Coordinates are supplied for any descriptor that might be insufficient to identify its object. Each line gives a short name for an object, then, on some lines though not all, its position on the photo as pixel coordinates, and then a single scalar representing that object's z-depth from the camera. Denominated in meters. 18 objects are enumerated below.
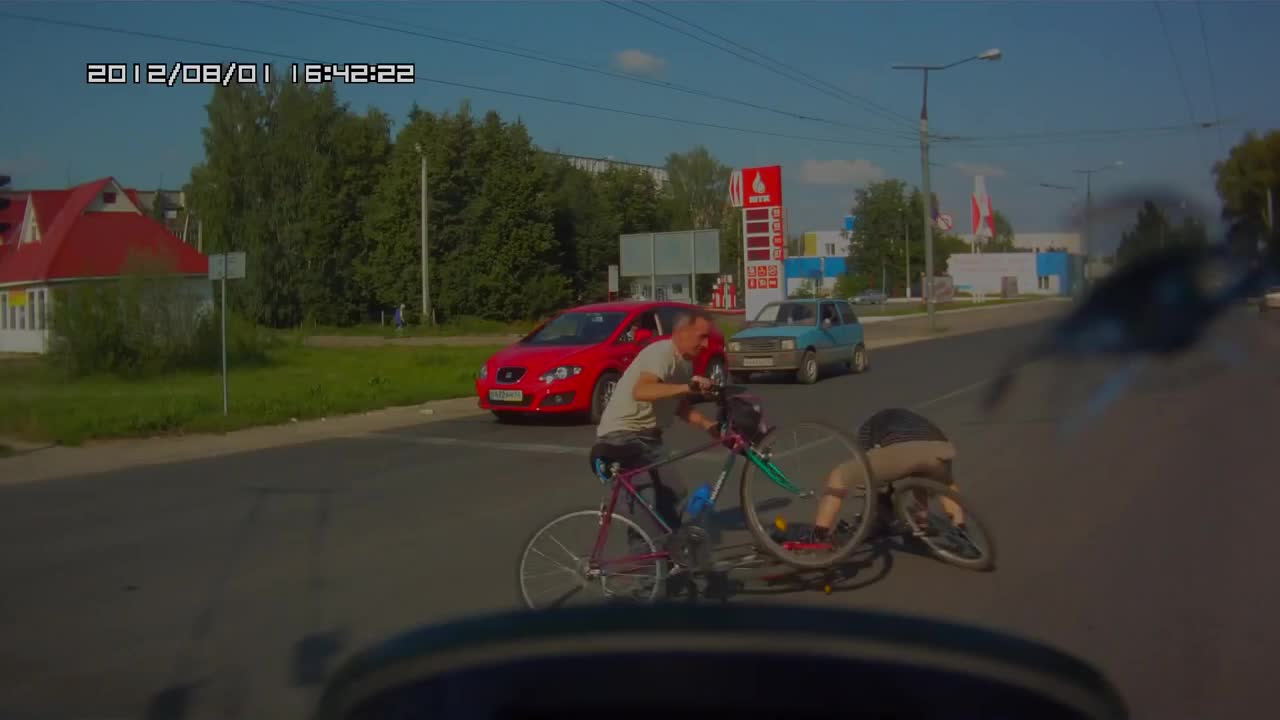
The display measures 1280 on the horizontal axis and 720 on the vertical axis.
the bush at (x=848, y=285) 68.62
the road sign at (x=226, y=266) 16.52
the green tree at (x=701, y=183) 88.44
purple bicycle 5.72
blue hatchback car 21.20
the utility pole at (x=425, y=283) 50.44
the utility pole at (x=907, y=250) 51.99
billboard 50.09
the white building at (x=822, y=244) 114.50
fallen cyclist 6.35
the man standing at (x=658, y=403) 6.10
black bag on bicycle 6.14
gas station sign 39.12
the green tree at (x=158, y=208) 75.50
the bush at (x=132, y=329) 25.58
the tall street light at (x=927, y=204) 34.60
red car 15.30
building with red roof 38.47
